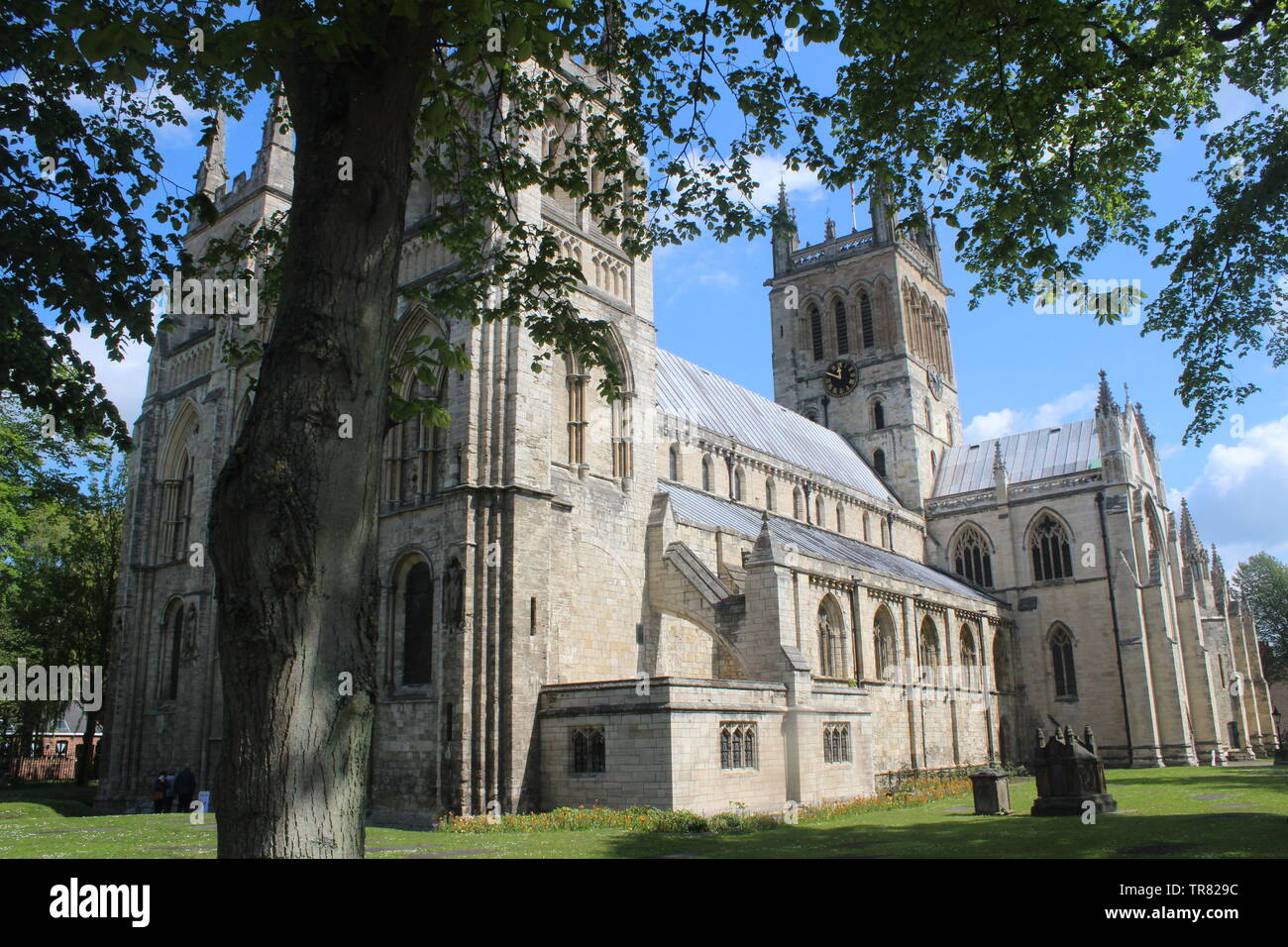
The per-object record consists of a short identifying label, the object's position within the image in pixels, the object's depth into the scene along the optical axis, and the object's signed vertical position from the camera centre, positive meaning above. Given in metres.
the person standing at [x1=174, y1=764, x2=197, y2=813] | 26.84 -2.18
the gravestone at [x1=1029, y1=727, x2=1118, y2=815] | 19.02 -1.85
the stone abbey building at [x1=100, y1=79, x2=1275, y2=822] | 21.06 +3.67
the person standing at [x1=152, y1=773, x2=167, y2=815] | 27.25 -2.47
